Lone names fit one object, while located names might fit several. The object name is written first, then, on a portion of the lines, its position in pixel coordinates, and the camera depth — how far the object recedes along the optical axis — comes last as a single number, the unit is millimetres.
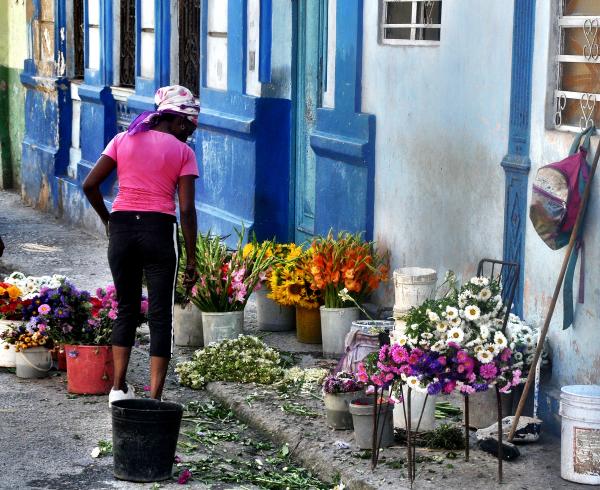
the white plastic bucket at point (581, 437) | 6133
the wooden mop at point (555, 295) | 6430
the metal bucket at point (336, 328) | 8820
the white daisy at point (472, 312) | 6242
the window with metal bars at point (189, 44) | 12695
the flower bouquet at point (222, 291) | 9031
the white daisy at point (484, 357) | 6094
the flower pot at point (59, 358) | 8539
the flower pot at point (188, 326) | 9281
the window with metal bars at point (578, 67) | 6840
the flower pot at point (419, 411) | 6918
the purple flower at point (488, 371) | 6074
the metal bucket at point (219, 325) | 9023
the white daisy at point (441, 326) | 6180
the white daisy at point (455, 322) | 6200
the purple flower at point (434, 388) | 6062
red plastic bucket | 7984
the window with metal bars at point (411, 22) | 8648
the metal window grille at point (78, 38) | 16406
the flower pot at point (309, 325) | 9250
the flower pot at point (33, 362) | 8477
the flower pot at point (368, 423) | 6621
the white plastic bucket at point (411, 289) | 7617
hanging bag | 6652
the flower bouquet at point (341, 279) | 8836
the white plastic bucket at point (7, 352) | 8625
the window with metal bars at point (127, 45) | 14633
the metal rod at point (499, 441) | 6191
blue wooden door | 10383
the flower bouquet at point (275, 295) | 9297
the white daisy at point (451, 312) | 6223
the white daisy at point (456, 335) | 6105
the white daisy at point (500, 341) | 6125
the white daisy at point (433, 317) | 6203
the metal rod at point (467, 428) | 6297
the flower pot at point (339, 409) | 7023
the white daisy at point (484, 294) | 6571
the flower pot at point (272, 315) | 9633
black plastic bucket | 6211
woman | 7184
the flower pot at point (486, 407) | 7000
